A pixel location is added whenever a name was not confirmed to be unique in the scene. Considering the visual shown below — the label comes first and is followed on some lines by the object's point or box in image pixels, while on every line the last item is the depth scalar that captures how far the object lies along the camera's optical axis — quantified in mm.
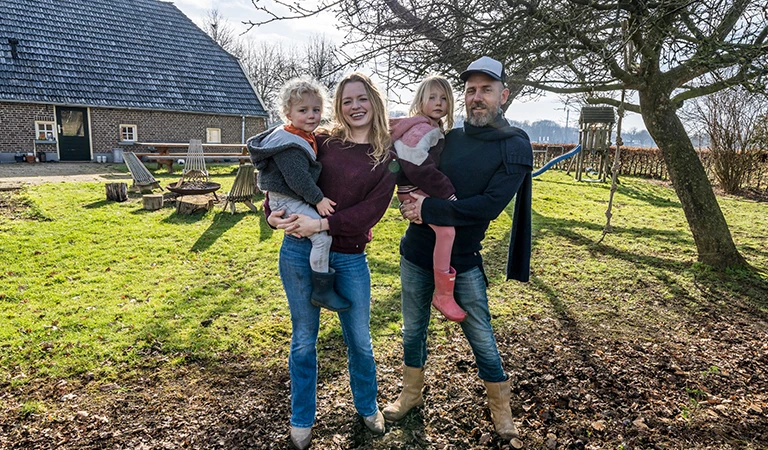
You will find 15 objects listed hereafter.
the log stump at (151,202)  9141
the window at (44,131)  16969
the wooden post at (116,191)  9633
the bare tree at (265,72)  41562
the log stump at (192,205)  8914
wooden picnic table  14969
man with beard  2445
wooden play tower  13586
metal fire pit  9211
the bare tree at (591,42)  4445
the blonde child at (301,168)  2303
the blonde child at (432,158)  2400
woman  2379
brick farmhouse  16703
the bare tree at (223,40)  42406
